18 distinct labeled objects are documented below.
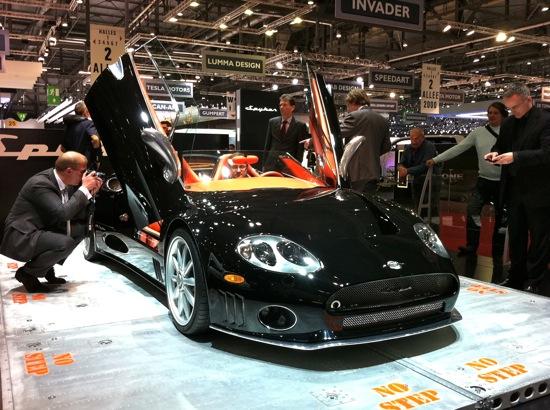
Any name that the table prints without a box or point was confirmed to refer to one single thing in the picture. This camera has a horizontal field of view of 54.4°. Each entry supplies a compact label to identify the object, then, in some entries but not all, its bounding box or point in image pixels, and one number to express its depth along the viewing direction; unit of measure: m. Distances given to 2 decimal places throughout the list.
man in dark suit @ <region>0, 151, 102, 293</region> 3.66
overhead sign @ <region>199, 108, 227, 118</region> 22.96
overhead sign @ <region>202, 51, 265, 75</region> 13.29
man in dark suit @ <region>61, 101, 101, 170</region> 6.27
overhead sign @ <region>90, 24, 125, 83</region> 8.80
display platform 2.21
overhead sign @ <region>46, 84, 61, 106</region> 21.81
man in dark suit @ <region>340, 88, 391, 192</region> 4.99
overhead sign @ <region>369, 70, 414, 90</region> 14.93
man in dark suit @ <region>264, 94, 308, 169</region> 5.24
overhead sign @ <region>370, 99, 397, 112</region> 21.63
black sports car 2.46
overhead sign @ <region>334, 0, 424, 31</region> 5.96
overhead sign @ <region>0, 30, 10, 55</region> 10.92
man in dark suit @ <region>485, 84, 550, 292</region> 3.88
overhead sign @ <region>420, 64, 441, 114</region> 15.95
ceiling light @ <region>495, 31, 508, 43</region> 12.74
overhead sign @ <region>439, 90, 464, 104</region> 21.41
